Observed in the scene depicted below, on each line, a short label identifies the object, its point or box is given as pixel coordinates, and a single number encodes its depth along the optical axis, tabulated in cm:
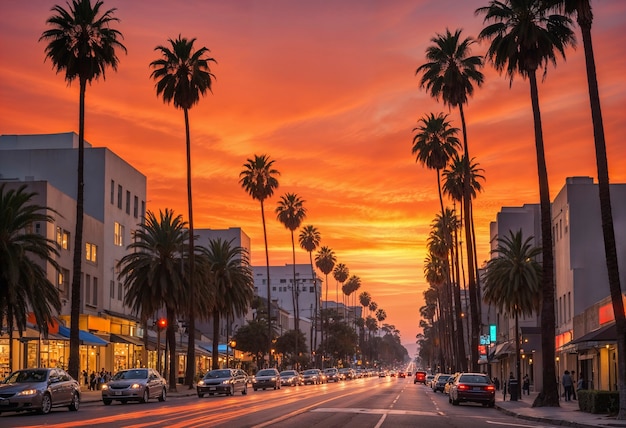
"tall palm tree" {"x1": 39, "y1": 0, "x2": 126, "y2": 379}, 4791
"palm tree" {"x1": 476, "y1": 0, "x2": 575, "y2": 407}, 4106
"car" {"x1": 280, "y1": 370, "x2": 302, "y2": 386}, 8525
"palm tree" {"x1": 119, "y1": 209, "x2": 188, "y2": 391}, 6438
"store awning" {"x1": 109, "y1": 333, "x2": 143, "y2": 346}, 7432
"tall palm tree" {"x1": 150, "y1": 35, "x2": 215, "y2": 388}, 6475
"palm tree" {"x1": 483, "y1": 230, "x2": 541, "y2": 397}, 6197
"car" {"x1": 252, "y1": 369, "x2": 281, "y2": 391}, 7219
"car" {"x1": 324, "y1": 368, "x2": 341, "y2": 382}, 11400
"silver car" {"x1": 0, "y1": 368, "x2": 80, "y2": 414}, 3188
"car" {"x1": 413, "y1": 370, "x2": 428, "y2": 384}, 11376
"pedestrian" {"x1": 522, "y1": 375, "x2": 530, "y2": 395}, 6662
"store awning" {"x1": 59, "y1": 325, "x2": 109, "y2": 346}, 6128
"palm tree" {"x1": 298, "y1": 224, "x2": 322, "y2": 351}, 15825
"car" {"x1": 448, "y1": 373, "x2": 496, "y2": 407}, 4572
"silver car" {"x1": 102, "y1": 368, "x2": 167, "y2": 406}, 4131
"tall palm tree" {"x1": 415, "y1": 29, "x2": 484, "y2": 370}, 6166
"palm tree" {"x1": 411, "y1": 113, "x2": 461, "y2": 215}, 7638
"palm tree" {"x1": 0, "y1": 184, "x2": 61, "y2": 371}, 3988
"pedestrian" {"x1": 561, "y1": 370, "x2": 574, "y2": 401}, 5164
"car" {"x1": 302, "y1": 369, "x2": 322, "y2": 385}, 9388
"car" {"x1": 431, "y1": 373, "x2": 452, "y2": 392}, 7319
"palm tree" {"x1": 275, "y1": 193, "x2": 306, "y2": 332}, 12544
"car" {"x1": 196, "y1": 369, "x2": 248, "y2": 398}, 5503
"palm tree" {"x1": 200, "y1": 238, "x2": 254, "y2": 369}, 7938
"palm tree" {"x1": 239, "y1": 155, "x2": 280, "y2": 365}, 9744
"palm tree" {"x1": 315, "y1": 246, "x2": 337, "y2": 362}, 18538
